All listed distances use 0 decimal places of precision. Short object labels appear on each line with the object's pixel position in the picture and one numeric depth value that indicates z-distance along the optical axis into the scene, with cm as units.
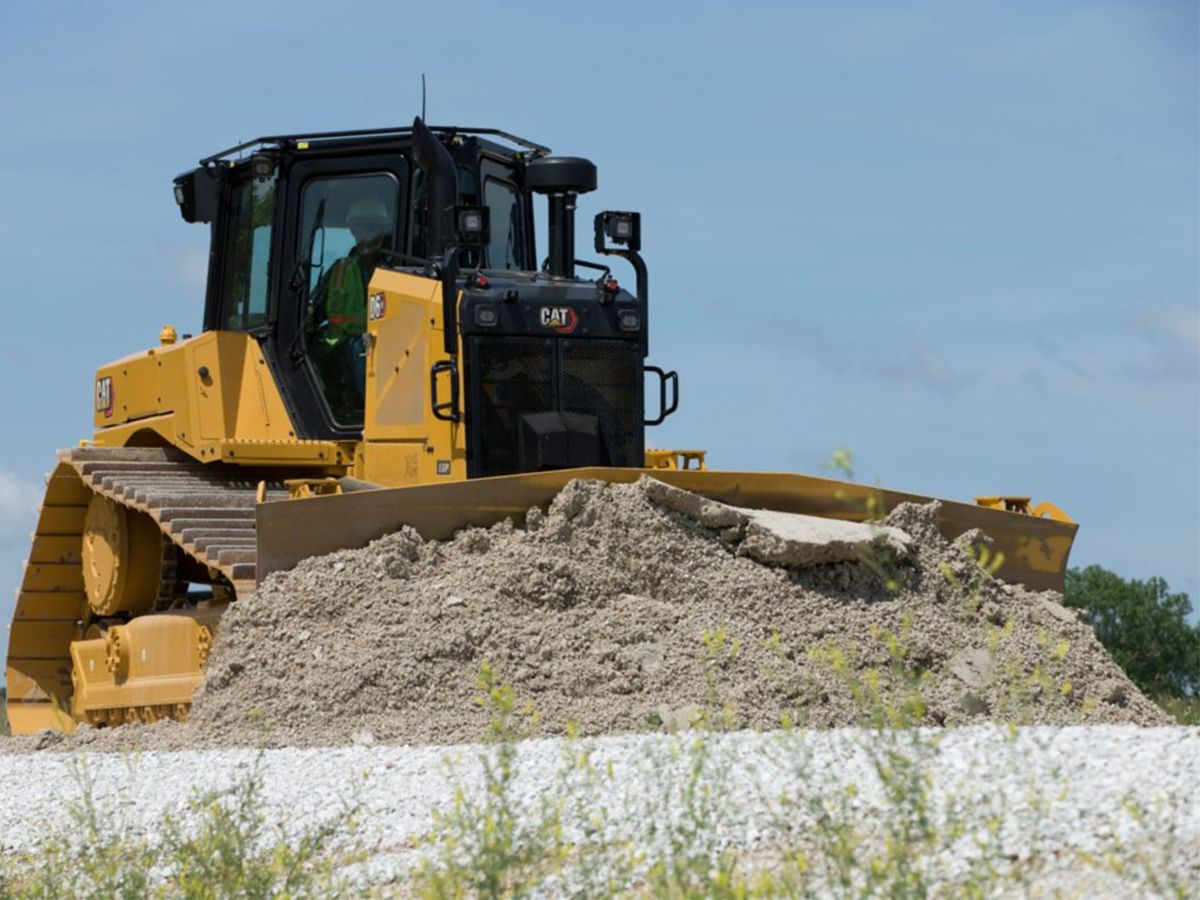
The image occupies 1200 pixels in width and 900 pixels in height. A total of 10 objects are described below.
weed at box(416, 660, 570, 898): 842
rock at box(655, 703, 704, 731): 1567
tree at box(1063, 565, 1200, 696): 6346
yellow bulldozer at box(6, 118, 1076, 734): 1987
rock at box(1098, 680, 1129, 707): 1873
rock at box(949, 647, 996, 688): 1761
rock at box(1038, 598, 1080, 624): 2027
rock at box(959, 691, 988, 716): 1705
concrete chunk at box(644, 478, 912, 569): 1828
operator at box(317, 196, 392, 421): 2250
